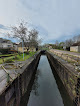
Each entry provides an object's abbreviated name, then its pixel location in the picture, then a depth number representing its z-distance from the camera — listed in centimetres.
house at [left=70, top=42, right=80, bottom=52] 2712
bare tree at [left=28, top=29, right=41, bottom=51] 1938
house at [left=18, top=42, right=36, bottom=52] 2005
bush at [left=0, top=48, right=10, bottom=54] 2023
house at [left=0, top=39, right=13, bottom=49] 3481
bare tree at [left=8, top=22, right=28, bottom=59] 1733
